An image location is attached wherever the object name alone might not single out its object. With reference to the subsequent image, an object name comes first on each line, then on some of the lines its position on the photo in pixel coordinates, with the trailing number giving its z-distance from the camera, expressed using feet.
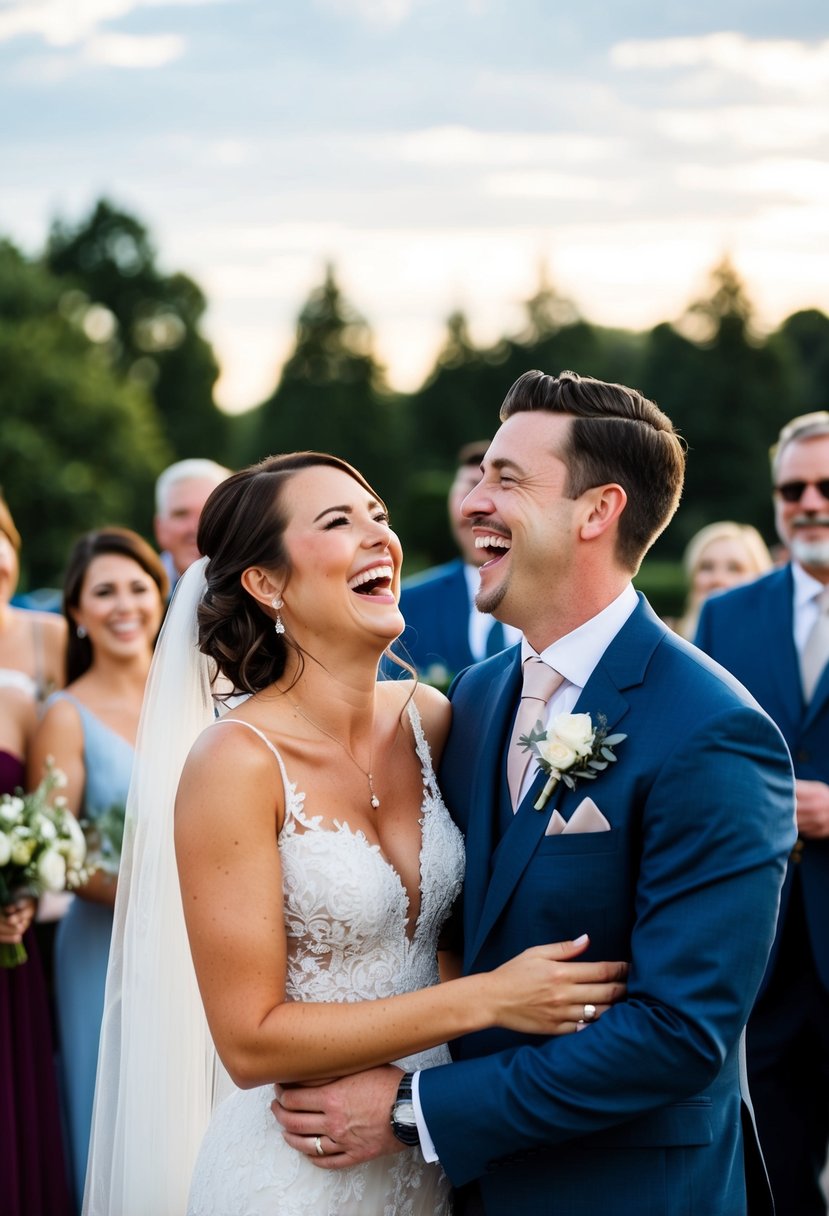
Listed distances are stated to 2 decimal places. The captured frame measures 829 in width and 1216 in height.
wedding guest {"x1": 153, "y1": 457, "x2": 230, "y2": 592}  24.04
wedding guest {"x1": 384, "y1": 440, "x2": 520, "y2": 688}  24.89
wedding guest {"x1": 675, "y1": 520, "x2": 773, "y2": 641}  27.68
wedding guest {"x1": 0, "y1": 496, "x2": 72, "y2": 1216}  17.58
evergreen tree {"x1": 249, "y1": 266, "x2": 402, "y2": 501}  201.05
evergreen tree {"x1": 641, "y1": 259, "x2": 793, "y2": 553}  179.01
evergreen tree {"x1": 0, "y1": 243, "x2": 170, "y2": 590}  135.03
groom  8.61
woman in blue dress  19.33
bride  9.36
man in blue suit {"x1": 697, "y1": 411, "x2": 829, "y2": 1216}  15.66
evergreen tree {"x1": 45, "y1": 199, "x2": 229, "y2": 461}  175.63
